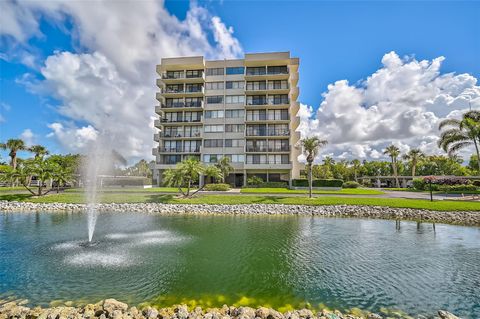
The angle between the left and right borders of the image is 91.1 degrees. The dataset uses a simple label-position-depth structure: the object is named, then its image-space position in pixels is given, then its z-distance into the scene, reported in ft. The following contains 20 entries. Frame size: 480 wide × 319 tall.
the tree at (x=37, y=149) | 197.93
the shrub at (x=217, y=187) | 136.26
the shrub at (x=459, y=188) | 133.18
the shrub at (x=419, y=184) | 163.26
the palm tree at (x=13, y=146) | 179.32
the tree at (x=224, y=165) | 152.76
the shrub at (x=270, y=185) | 152.96
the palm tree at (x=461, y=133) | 121.80
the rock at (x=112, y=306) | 22.43
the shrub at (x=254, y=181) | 155.74
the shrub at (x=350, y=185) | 183.32
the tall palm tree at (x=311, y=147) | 110.93
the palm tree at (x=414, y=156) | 236.63
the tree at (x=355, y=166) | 315.45
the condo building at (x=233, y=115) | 168.35
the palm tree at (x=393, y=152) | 249.96
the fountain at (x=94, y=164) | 60.49
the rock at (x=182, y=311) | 21.79
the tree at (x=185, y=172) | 103.96
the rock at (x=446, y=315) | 22.07
